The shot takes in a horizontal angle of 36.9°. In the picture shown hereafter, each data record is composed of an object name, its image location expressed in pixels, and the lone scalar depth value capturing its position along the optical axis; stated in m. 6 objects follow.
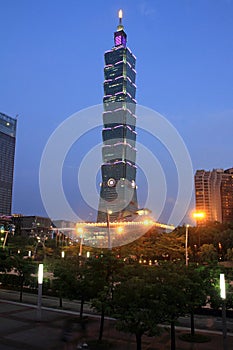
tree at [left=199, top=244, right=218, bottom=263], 71.18
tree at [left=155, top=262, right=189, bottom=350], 15.89
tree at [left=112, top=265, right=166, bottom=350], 14.33
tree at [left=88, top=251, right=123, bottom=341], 22.28
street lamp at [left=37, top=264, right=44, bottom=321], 23.83
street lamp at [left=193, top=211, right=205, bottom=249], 37.12
